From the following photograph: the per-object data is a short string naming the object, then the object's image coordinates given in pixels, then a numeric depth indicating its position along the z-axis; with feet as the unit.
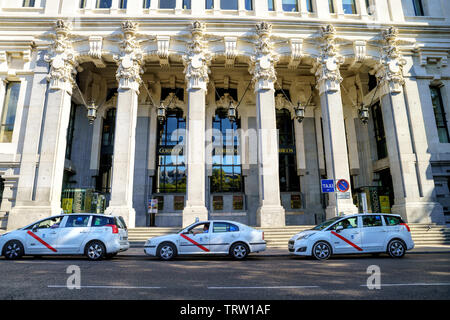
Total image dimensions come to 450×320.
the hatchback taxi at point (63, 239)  32.04
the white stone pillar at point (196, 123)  53.72
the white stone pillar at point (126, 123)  53.01
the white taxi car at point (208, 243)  32.78
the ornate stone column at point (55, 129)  52.60
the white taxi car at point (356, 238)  32.63
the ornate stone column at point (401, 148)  55.36
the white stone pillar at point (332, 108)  56.24
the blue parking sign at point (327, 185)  45.32
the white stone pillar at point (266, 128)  53.06
